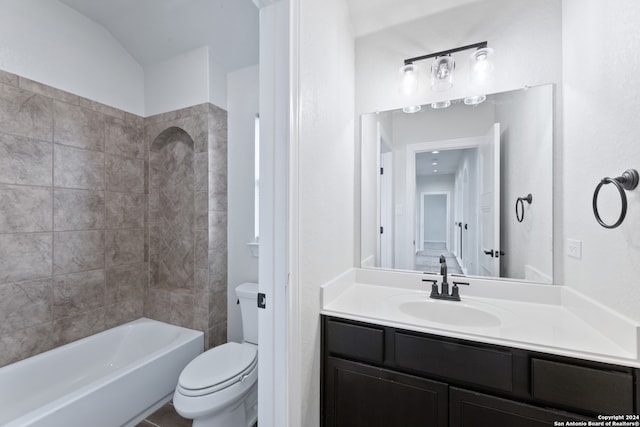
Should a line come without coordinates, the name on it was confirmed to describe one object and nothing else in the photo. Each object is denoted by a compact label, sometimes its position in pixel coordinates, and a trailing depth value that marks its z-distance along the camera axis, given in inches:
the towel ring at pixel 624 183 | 31.9
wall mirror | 53.1
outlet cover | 44.8
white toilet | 50.6
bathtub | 51.7
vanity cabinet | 32.3
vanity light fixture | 56.5
